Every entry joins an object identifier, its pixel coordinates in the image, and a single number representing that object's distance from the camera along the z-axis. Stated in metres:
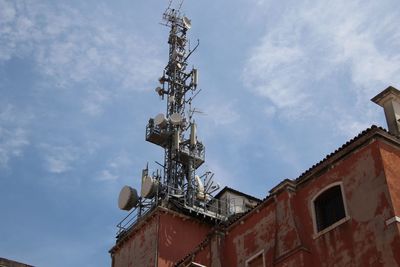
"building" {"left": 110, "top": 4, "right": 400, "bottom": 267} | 19.98
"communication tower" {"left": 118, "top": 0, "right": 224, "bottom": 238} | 35.94
